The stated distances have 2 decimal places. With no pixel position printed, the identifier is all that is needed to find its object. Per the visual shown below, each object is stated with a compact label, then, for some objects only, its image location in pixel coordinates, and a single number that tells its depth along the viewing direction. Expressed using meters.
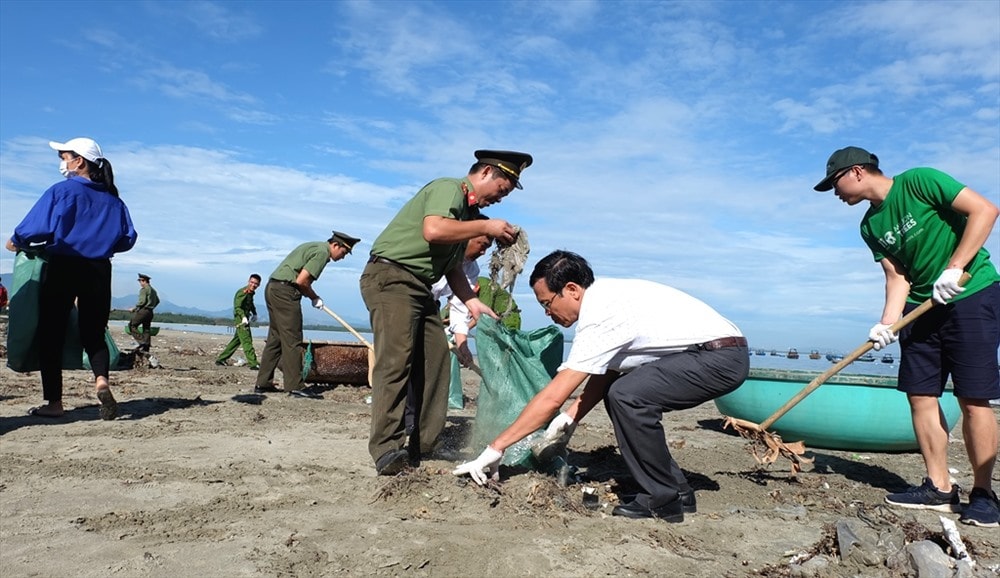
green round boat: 5.34
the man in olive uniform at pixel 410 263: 3.59
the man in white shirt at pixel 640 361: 3.18
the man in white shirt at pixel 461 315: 4.88
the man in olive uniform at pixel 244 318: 11.36
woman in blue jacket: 4.84
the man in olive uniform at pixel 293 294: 7.44
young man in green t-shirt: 3.51
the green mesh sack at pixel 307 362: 8.24
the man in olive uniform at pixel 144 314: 12.95
